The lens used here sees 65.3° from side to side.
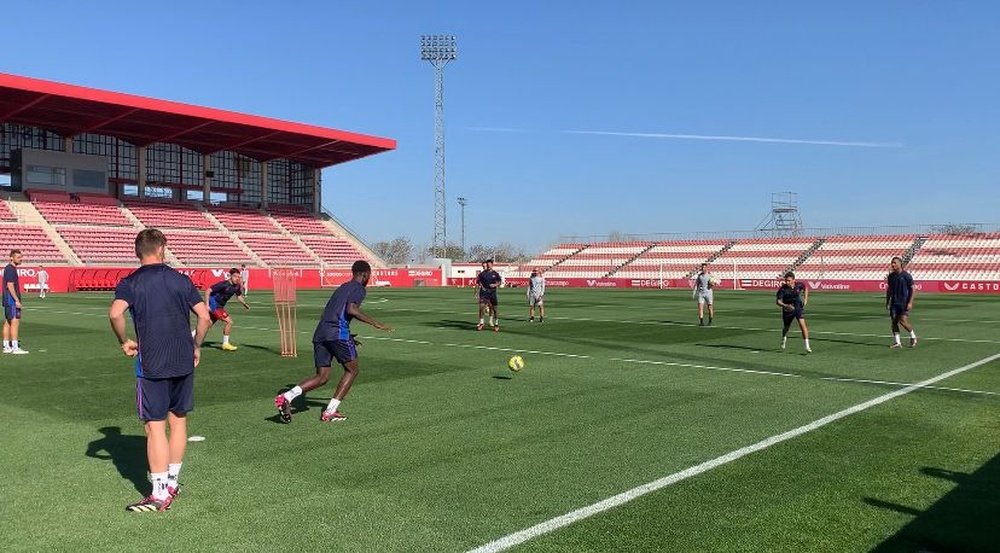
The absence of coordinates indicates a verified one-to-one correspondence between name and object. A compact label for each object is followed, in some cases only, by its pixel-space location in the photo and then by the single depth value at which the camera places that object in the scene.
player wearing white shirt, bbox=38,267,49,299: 42.25
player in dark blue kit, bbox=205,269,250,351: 16.25
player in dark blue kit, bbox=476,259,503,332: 21.39
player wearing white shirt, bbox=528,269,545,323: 25.27
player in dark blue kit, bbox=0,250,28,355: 15.02
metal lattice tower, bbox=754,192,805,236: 94.11
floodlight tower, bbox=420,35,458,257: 81.62
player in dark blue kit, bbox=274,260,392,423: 8.66
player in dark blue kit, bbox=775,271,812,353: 16.20
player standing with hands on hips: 5.60
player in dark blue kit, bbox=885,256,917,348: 17.09
